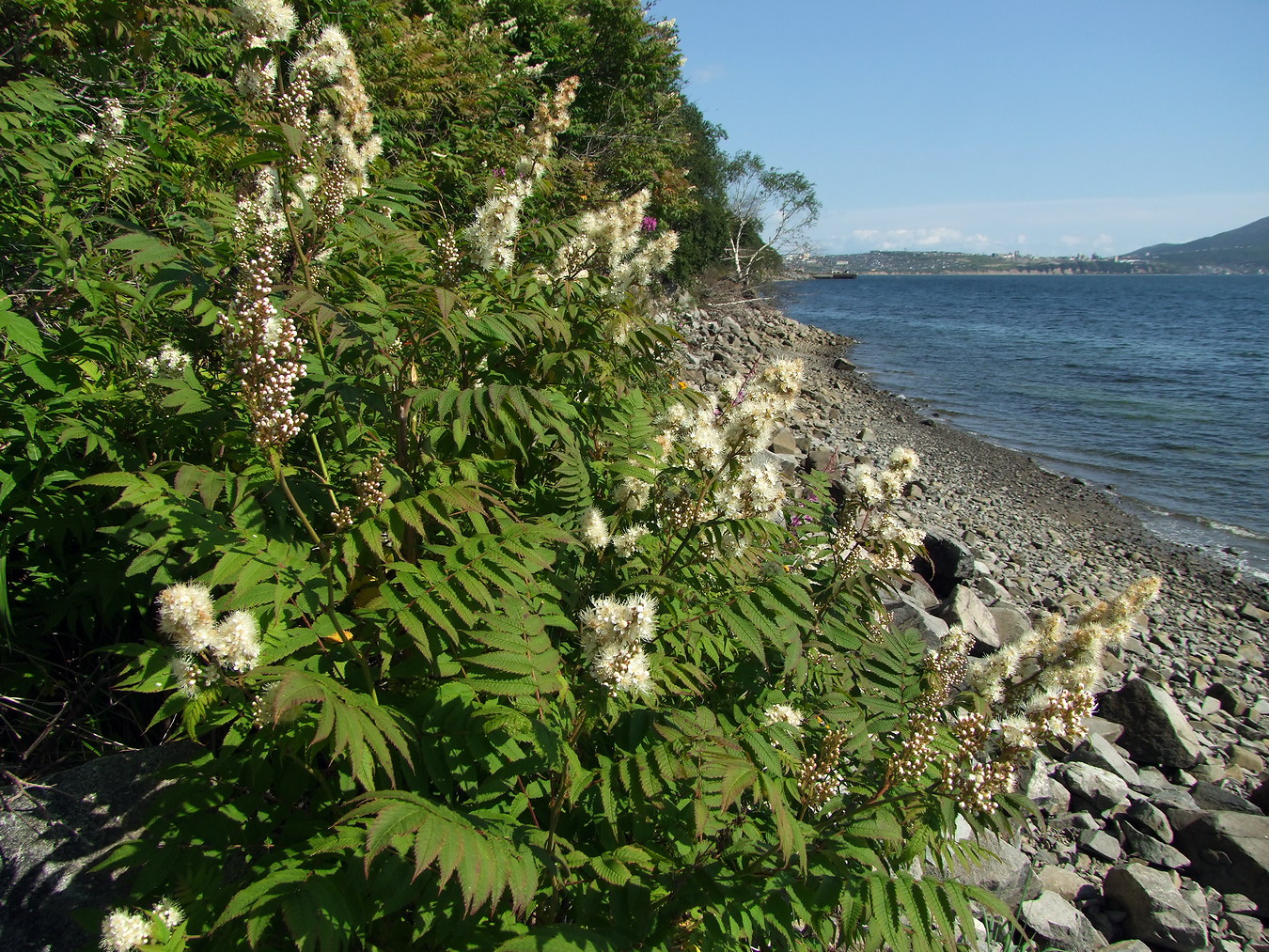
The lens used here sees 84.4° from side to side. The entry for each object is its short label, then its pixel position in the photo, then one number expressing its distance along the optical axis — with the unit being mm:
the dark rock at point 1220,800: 6598
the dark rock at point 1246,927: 5078
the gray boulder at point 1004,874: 4387
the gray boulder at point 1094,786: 6247
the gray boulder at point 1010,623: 8836
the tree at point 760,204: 44875
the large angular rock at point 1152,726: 7281
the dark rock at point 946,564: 9984
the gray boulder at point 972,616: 8205
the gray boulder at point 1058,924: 4375
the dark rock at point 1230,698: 8680
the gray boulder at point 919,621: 7051
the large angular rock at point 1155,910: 4672
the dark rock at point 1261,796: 6699
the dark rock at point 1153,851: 5711
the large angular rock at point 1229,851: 5457
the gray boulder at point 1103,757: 6770
